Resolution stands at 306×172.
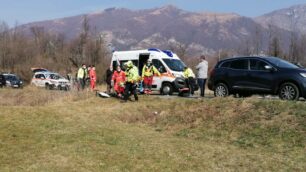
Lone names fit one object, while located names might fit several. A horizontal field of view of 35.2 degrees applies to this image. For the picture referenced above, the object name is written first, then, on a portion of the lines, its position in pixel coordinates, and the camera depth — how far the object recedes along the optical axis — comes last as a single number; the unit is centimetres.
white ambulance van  2303
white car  4413
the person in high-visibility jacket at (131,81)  1917
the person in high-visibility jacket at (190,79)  2250
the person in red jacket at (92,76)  2653
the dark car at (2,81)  4647
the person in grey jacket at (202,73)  2094
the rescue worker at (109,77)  2495
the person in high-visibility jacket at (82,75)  2722
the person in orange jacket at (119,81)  2022
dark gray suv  1636
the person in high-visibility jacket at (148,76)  2262
